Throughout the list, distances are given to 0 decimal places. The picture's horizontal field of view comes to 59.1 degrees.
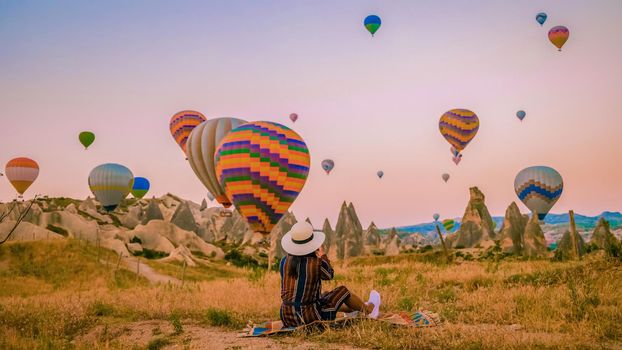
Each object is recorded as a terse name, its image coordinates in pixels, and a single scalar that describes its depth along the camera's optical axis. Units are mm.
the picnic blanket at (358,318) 8266
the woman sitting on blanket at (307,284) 8180
